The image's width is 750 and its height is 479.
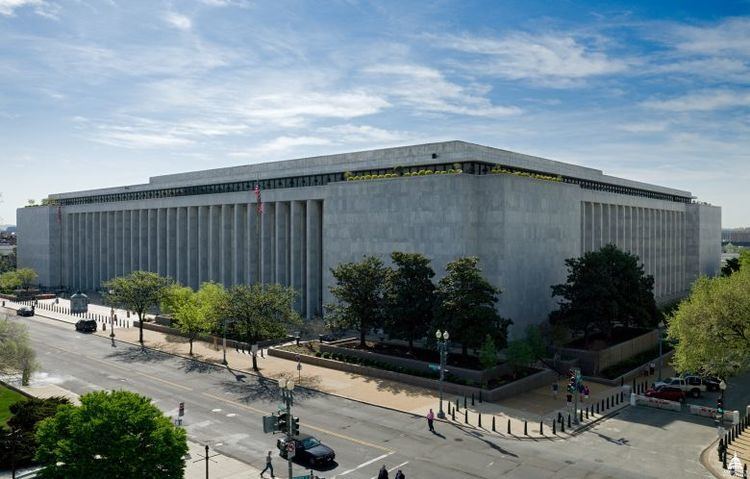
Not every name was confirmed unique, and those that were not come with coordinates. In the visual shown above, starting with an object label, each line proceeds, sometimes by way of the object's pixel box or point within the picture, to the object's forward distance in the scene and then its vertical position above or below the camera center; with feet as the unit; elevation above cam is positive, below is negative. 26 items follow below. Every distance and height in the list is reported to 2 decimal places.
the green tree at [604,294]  163.53 -16.81
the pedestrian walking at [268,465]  87.76 -35.63
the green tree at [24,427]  86.74 -30.88
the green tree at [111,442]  65.92 -24.68
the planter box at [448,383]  130.66 -35.83
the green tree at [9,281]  328.51 -26.42
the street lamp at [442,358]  116.16 -26.19
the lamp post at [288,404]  71.72 -23.22
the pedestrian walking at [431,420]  108.68 -35.29
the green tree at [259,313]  160.66 -21.87
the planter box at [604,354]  157.28 -33.99
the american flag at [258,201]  226.58 +14.85
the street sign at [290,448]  69.51 -26.37
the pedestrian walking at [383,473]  80.87 -34.10
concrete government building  178.19 +6.20
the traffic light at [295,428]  72.42 -24.58
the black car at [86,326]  216.74 -34.69
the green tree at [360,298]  164.04 -17.83
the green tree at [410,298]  156.25 -16.97
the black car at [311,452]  89.76 -34.69
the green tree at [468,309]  141.49 -18.16
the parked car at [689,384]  135.23 -35.00
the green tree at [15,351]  111.14 -23.15
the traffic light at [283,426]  71.77 -24.07
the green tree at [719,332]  105.91 -17.86
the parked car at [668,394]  130.21 -35.97
